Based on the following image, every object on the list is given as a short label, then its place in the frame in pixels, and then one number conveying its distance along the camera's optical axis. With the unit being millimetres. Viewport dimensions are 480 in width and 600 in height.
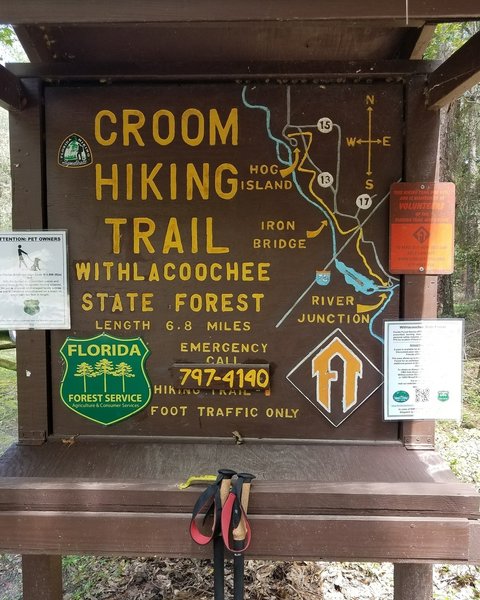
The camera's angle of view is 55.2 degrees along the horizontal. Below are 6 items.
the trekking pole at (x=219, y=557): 1552
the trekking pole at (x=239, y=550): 1554
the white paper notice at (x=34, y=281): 2074
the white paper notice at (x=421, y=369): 2053
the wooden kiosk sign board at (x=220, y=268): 2031
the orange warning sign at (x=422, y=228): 2010
